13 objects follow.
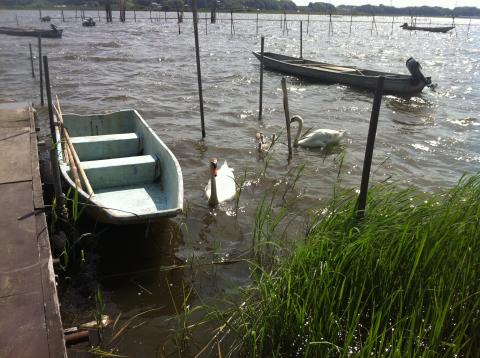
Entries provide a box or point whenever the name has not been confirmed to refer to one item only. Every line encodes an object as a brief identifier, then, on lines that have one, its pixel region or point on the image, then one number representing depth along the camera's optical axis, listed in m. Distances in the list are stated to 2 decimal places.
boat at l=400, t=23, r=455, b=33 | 53.72
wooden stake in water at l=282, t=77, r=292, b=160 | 9.34
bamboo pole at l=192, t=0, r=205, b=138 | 8.66
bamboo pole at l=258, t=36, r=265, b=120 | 12.78
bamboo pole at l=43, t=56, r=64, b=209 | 4.94
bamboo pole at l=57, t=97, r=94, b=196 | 5.83
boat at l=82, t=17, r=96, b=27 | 46.94
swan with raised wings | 6.86
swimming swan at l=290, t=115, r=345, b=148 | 10.31
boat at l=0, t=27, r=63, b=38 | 33.91
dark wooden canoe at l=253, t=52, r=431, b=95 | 16.69
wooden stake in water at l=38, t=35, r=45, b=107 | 12.88
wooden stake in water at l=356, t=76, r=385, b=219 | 3.78
